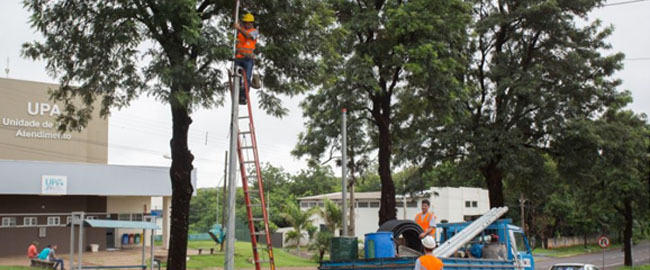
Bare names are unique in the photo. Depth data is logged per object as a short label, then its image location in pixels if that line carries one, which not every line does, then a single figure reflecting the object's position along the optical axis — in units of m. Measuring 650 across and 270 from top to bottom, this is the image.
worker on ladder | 11.97
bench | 22.97
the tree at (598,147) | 25.70
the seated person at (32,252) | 24.39
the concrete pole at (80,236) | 17.09
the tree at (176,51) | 14.70
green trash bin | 12.66
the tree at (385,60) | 20.14
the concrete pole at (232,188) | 9.93
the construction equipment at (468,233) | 12.32
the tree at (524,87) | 26.38
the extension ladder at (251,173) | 10.66
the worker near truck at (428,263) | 8.33
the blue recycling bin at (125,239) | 35.84
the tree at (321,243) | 36.84
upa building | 28.27
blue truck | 11.24
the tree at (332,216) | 41.88
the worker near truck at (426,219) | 13.93
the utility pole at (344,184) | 16.00
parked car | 22.42
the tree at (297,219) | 44.03
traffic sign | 32.28
